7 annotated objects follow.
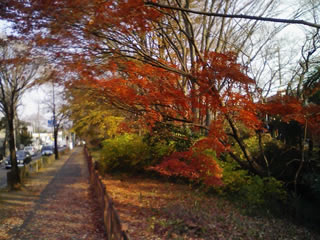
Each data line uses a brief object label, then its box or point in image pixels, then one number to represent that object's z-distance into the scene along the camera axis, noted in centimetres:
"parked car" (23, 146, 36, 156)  4659
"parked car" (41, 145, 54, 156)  4406
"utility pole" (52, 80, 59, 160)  3431
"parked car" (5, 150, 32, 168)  2791
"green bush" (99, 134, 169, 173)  1398
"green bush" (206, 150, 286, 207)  898
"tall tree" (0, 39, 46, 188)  1410
